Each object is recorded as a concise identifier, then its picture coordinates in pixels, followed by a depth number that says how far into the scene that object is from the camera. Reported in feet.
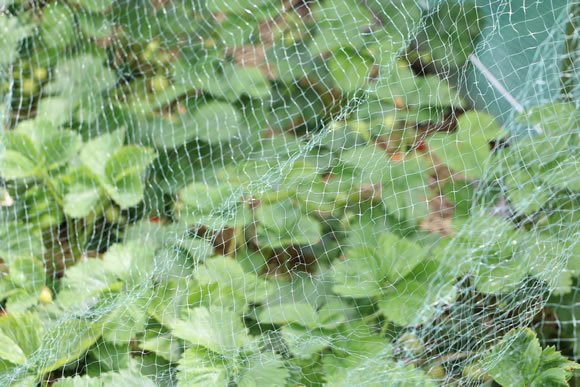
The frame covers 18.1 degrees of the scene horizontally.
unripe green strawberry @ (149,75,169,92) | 6.77
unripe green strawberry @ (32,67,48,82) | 7.06
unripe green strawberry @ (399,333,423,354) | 5.47
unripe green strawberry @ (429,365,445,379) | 5.59
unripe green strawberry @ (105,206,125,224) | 6.50
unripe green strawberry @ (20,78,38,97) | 7.02
